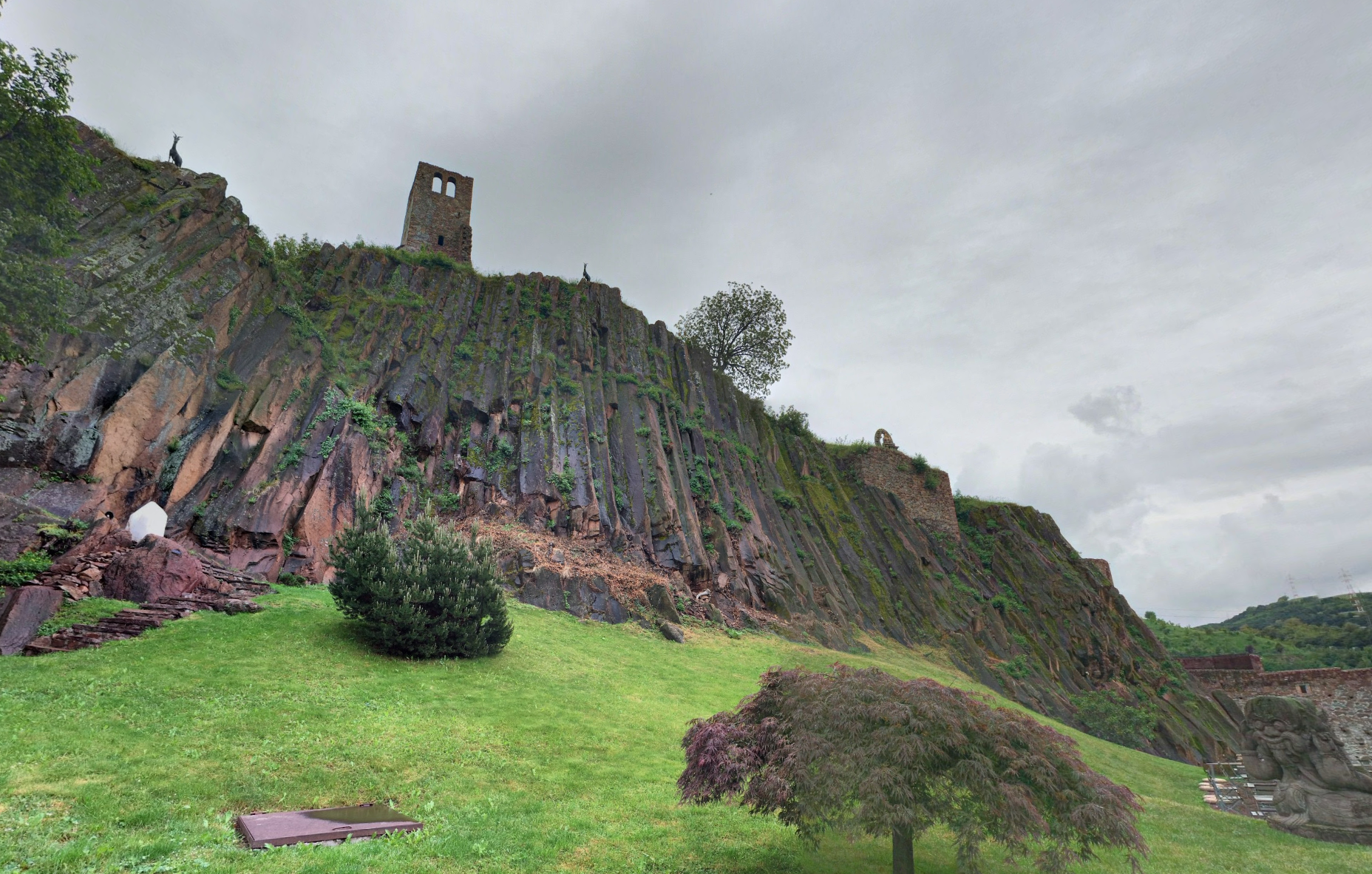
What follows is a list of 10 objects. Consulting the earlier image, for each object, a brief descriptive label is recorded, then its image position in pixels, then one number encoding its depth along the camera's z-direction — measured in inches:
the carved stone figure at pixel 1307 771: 454.9
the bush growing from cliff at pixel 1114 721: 1182.9
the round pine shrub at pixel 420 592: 588.7
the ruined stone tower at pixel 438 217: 1686.8
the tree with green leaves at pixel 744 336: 1968.5
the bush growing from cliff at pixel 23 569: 548.1
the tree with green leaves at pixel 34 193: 625.0
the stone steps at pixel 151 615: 496.7
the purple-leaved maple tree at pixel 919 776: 250.2
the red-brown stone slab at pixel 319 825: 271.4
